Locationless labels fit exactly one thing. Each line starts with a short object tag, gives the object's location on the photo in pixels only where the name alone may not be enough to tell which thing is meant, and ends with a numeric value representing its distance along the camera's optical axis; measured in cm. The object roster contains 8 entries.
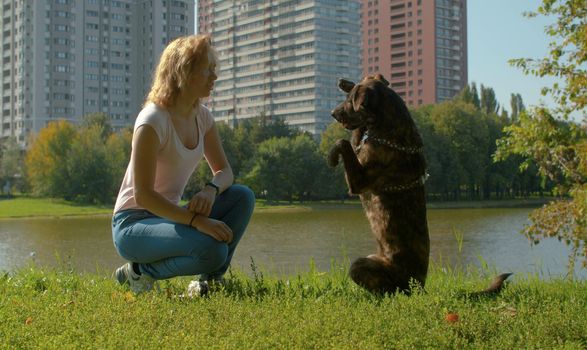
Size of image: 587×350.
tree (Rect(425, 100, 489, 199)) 5200
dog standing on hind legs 387
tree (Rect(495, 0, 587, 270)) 675
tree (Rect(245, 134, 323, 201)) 5403
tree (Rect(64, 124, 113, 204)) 5203
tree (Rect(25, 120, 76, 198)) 5388
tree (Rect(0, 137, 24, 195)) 6544
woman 385
